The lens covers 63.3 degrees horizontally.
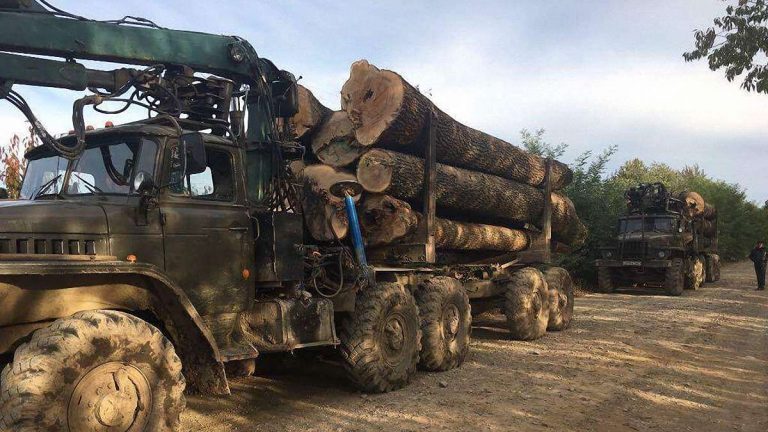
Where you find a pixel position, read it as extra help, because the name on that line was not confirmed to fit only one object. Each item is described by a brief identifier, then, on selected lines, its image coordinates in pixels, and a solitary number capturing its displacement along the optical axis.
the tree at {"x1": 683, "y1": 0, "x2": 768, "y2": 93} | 11.12
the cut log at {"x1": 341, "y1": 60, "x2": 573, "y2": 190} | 7.27
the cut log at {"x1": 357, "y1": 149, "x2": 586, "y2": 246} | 7.17
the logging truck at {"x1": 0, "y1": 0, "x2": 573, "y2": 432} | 3.59
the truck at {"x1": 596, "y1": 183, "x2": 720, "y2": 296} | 19.31
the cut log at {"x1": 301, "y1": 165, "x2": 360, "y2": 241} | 6.62
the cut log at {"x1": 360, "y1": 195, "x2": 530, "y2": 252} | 7.29
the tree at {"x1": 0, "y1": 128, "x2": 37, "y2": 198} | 8.66
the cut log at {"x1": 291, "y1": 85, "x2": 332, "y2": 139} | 7.15
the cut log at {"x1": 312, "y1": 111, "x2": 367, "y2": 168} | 7.29
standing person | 20.67
